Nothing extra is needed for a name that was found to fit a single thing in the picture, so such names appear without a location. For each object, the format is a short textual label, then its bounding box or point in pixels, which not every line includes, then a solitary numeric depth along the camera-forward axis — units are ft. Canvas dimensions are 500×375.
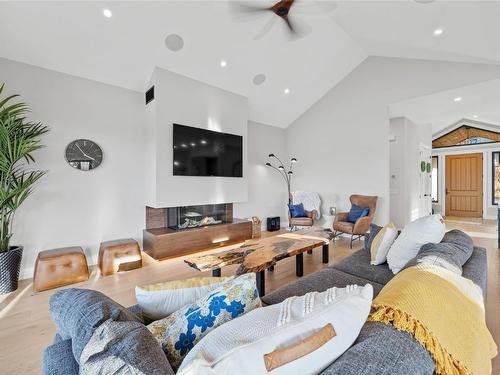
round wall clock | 11.10
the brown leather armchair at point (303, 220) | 16.63
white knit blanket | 18.53
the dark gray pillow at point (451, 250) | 4.65
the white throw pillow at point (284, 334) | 1.84
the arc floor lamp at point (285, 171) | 19.93
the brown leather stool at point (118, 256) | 10.19
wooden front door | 24.20
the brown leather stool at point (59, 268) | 8.84
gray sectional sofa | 2.09
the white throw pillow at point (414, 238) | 5.84
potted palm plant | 8.52
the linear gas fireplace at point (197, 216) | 13.80
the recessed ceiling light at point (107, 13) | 9.17
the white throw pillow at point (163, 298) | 3.34
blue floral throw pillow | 2.65
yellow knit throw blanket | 2.55
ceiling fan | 10.18
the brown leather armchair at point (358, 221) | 14.11
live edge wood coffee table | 7.32
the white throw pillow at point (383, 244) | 6.88
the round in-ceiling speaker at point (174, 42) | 10.85
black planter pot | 8.54
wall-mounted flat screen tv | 12.82
